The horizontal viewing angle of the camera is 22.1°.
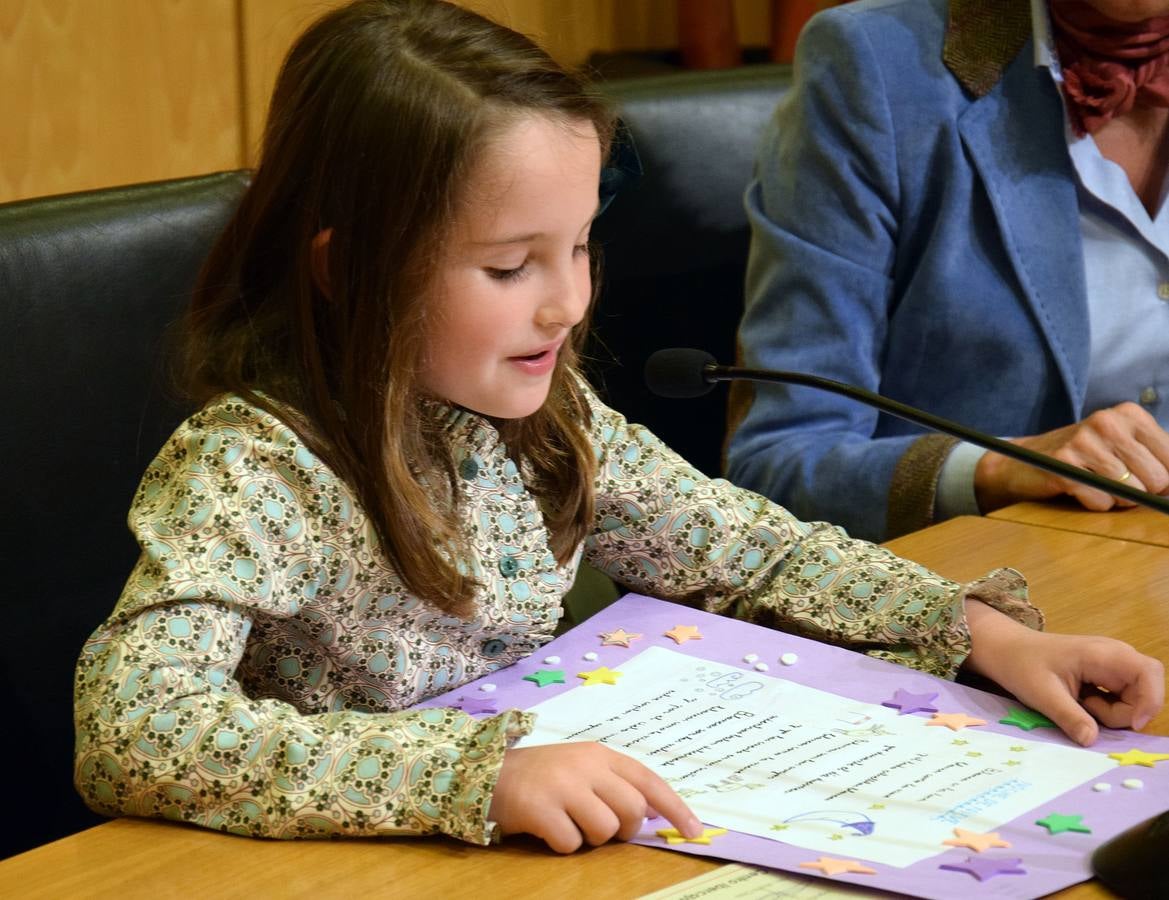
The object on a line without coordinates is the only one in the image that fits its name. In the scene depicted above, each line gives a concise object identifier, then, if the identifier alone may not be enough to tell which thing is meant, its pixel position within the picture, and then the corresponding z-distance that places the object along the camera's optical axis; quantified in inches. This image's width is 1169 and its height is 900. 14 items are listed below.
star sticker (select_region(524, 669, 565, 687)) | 72.6
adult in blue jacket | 94.0
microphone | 68.0
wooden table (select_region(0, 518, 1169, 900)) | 63.6
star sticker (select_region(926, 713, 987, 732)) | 70.2
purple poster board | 63.3
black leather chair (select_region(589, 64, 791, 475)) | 102.0
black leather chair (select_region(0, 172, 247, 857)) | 80.0
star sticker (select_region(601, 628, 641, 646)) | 74.7
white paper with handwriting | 65.4
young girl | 65.9
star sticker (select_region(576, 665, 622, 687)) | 72.4
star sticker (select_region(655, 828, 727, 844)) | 64.8
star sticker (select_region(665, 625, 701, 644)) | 75.0
